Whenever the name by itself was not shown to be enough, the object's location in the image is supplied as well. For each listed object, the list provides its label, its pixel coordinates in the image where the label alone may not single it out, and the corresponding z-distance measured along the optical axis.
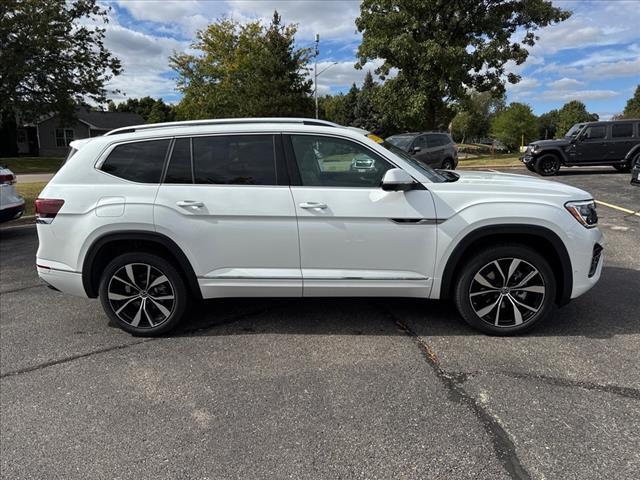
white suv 3.80
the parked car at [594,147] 16.23
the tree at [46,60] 13.85
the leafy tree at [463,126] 75.69
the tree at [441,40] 21.53
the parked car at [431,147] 17.05
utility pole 34.22
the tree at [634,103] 91.04
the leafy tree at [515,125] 59.38
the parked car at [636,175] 12.14
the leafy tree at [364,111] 60.58
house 43.28
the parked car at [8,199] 8.01
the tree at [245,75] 29.89
